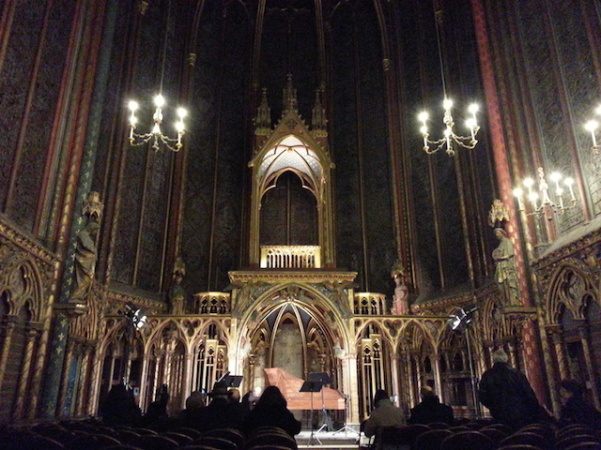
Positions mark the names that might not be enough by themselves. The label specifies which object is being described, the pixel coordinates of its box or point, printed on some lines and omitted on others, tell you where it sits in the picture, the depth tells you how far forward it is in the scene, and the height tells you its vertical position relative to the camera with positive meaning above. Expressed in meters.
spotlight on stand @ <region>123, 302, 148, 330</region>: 11.58 +1.83
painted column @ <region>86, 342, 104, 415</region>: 12.16 +0.35
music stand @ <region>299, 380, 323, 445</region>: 10.52 +0.11
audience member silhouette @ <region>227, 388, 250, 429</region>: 6.22 -0.24
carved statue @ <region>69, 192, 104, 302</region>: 10.80 +3.14
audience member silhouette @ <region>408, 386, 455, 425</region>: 6.71 -0.30
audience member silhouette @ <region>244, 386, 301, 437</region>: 5.77 -0.27
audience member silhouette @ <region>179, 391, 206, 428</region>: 6.41 -0.26
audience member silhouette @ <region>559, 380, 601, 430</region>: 6.30 -0.26
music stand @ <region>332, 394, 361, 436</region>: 12.99 -0.62
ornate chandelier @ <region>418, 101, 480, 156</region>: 9.29 +5.23
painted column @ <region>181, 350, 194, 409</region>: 13.49 +0.48
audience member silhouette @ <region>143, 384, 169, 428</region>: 7.14 -0.34
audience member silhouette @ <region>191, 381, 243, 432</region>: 6.12 -0.32
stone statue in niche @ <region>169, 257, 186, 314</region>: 15.55 +3.20
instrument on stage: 12.98 -0.08
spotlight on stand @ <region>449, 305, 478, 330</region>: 11.82 +1.78
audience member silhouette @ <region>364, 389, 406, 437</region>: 6.61 -0.36
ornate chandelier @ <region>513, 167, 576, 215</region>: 10.46 +4.51
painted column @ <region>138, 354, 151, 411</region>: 13.32 +0.38
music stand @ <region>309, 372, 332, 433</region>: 11.04 +0.30
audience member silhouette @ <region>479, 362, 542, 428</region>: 6.27 -0.12
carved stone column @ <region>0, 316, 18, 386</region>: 8.81 +1.00
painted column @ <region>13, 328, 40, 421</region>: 9.36 +0.39
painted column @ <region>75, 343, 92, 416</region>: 11.47 +0.26
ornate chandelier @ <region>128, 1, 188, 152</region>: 9.27 +5.31
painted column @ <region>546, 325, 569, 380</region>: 10.45 +0.88
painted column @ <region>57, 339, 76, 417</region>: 10.35 +0.21
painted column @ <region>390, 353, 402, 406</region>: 13.86 +0.38
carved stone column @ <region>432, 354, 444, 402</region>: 13.61 +0.45
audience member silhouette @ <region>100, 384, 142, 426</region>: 7.12 -0.24
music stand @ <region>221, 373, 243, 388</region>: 10.17 +0.24
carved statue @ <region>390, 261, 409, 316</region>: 16.12 +3.26
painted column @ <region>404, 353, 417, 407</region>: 14.28 +0.34
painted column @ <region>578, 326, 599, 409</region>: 9.50 +0.54
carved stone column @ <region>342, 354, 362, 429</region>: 13.27 +0.08
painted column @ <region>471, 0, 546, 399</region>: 11.08 +5.71
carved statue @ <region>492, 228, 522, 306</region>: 11.49 +2.82
